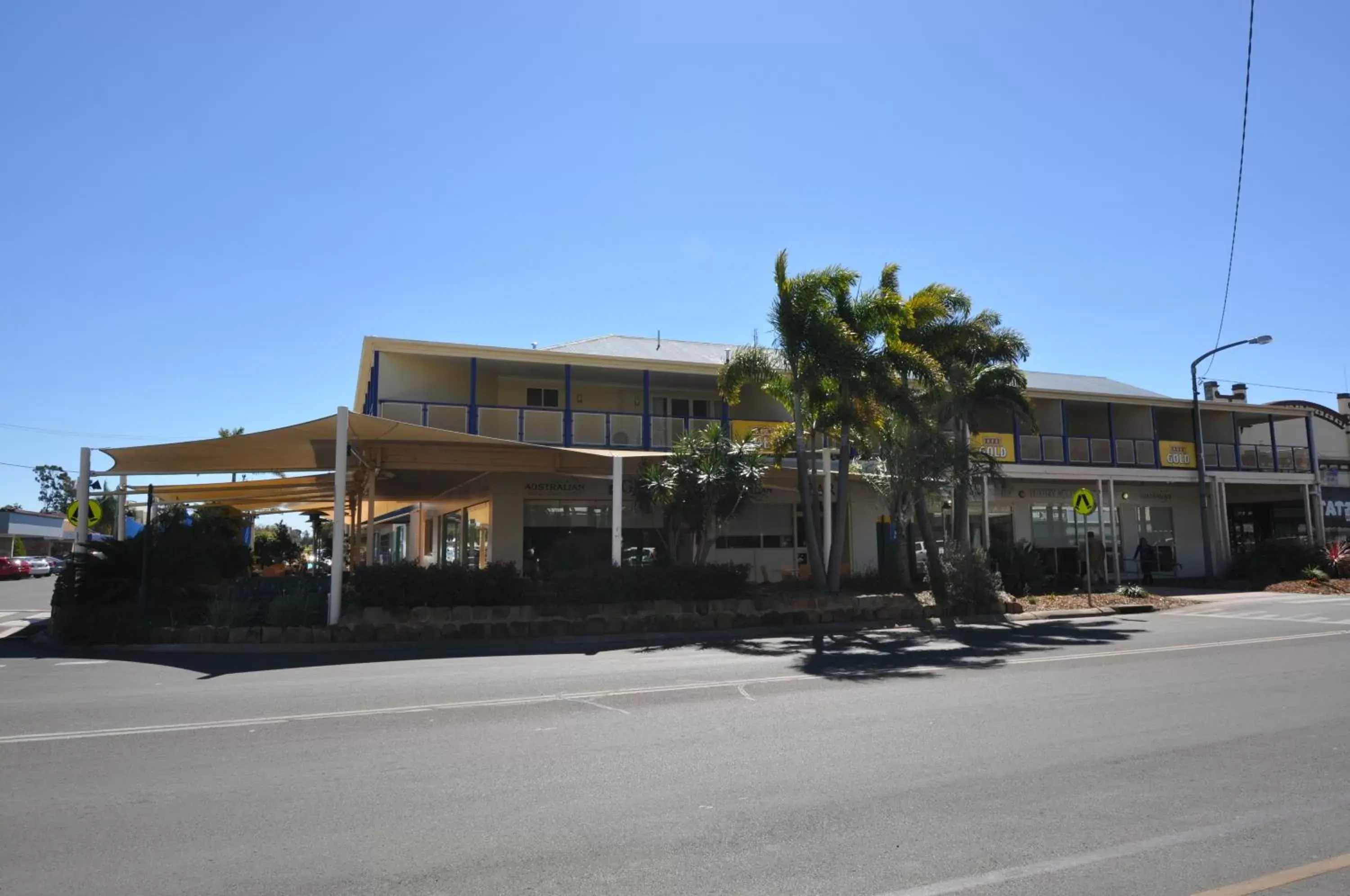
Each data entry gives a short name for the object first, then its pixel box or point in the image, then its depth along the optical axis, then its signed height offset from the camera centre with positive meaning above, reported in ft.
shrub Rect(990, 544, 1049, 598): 75.61 -1.55
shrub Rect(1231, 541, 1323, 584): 90.38 -1.24
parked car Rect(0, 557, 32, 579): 145.59 -1.41
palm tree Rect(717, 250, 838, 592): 60.90 +12.68
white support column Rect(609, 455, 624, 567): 56.08 +2.19
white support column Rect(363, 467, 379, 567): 65.31 +2.58
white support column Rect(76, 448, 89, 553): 53.78 +3.25
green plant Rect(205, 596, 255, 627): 46.91 -2.78
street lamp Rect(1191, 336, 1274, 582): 90.43 +7.06
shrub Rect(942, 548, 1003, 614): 62.18 -2.15
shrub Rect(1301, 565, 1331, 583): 86.07 -2.43
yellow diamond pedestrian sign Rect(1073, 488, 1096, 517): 66.39 +3.37
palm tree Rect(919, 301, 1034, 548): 67.21 +13.60
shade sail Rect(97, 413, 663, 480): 52.21 +6.36
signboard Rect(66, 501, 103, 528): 60.13 +2.96
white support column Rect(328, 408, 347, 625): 47.32 +2.40
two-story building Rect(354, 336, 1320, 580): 73.05 +9.04
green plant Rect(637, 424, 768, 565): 62.18 +4.80
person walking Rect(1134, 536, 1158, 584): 94.32 -0.82
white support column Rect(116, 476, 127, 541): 66.23 +3.61
